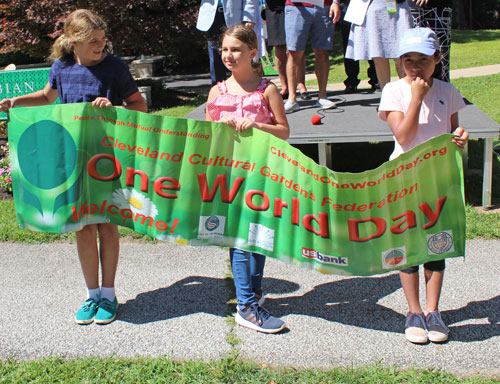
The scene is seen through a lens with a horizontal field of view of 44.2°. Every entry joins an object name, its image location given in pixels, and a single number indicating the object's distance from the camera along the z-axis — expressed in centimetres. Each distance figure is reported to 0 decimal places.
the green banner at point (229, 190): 332
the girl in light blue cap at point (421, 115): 328
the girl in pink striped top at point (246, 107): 353
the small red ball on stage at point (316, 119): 625
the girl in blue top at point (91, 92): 361
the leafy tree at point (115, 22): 1221
